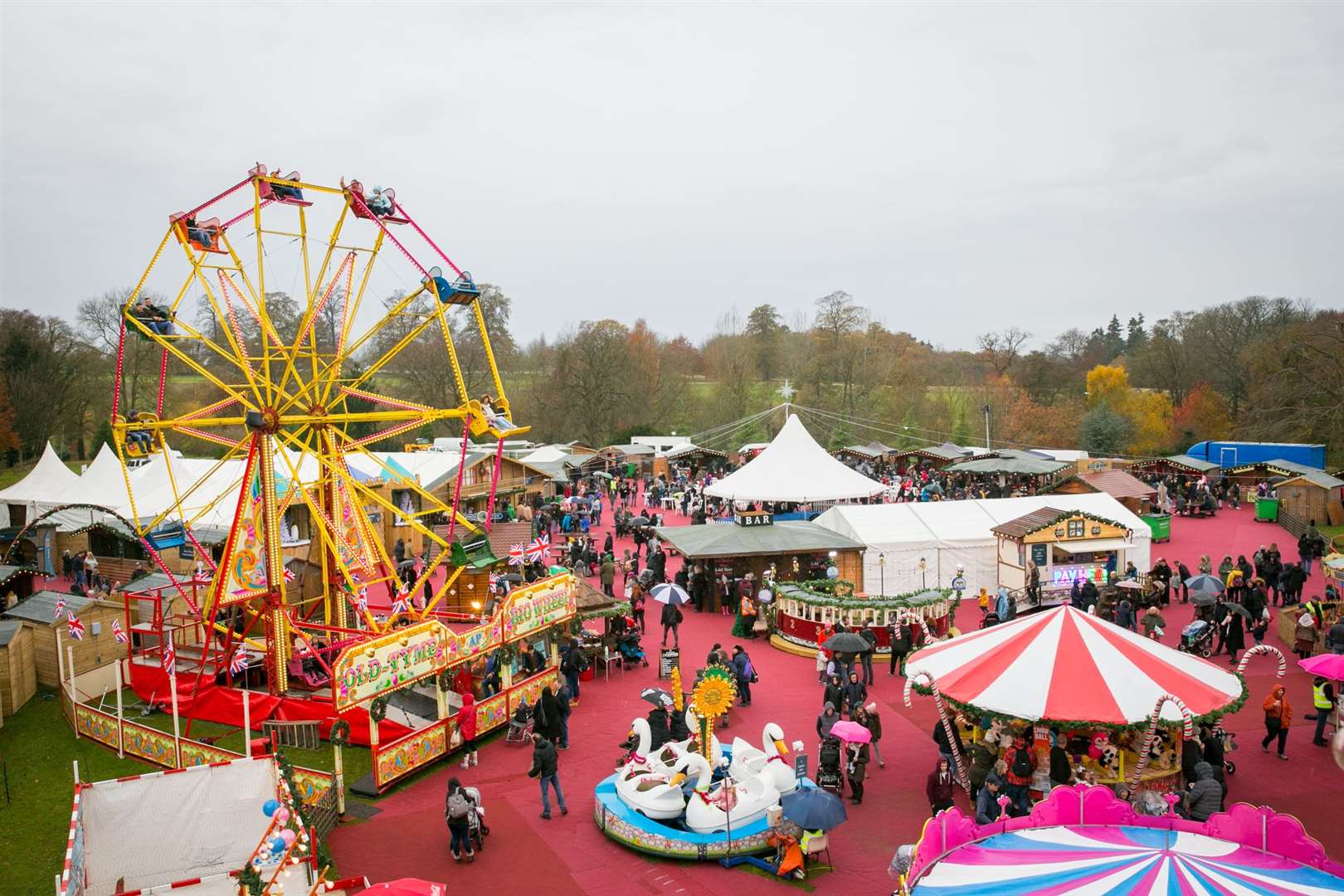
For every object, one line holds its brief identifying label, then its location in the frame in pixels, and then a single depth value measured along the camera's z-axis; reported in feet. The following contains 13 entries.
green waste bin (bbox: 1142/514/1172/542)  91.45
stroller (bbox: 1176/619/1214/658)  51.57
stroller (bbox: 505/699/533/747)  41.96
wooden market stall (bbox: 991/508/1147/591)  64.90
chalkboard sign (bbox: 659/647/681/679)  50.55
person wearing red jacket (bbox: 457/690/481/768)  39.22
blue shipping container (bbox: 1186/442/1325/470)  133.08
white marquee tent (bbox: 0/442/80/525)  96.17
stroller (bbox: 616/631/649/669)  53.11
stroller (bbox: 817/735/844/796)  34.53
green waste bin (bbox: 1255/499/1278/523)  104.83
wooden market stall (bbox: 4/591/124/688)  50.93
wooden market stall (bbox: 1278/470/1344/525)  100.78
